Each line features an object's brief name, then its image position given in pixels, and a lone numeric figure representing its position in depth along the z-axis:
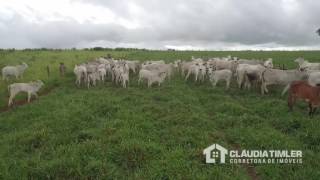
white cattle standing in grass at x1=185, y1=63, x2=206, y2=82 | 11.24
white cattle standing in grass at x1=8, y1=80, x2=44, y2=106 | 9.00
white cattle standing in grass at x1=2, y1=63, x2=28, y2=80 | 11.29
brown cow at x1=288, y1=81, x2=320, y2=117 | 6.88
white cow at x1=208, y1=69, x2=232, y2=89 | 10.14
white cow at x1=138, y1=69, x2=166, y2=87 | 10.52
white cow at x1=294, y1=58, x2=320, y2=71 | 10.27
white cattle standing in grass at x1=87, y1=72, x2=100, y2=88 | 10.93
